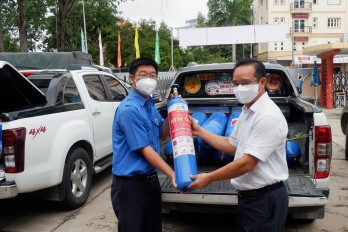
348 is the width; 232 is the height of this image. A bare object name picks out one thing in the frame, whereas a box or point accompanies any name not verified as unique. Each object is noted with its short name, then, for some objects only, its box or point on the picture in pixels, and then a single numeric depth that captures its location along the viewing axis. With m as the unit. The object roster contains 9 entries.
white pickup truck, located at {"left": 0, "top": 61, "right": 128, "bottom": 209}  4.02
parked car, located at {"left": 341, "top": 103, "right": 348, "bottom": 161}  7.94
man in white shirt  2.33
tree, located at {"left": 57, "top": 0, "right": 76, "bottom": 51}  17.48
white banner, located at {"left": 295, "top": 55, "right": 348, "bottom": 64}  37.78
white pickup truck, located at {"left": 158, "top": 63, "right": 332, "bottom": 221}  3.49
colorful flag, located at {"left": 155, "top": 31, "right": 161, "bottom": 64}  27.63
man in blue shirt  2.67
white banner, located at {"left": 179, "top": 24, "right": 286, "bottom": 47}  18.80
